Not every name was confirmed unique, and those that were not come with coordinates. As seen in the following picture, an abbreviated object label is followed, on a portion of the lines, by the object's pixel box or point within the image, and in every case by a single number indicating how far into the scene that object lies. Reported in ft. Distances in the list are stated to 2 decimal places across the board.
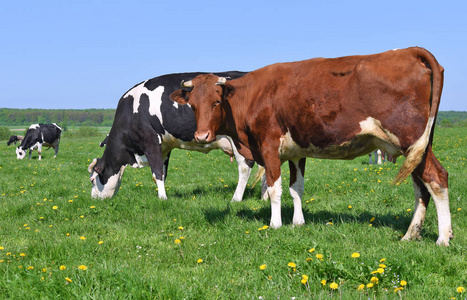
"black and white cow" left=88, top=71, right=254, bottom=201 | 30.96
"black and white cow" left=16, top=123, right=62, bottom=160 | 83.71
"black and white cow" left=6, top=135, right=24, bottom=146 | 108.06
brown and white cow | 16.72
